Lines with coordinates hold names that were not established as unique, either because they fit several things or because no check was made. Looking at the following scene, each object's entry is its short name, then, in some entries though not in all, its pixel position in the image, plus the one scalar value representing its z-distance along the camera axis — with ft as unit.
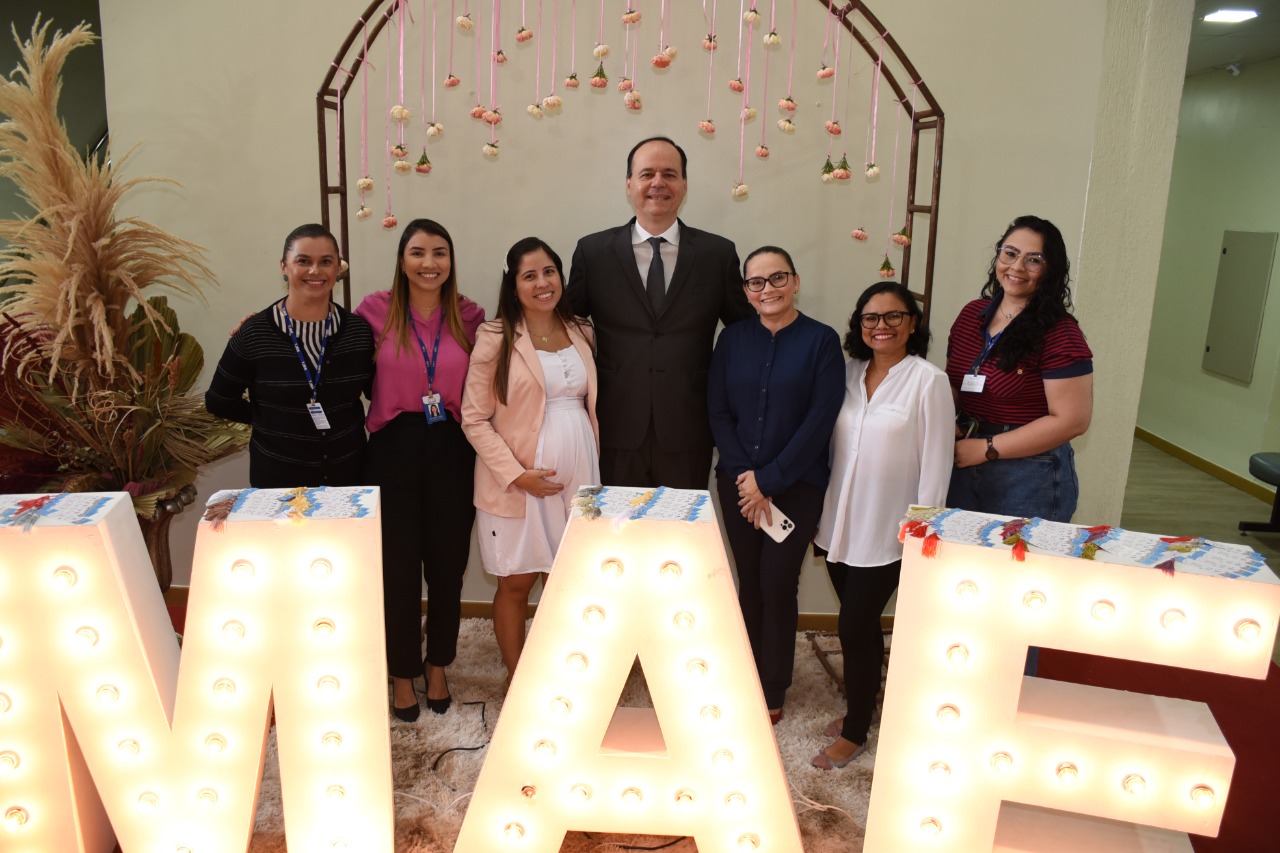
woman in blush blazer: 9.07
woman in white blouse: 8.33
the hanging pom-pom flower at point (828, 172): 8.62
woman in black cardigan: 8.54
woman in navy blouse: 8.79
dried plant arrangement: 8.74
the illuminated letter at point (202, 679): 6.09
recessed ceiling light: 16.45
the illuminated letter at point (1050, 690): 5.54
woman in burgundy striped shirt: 8.13
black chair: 16.66
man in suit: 9.48
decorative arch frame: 8.96
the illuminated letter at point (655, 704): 6.18
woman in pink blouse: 9.02
